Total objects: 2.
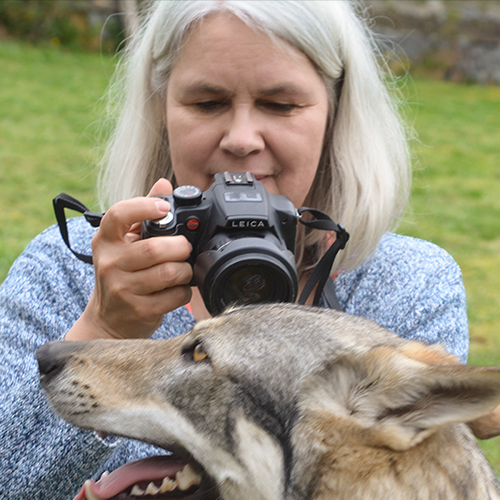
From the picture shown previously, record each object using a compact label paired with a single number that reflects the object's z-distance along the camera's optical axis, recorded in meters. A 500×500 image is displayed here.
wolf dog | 1.02
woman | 1.12
